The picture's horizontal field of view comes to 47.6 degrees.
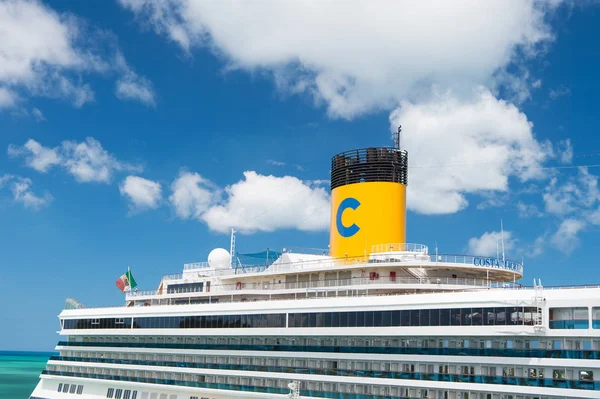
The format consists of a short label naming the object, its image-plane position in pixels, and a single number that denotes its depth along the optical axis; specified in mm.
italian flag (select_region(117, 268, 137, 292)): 55500
